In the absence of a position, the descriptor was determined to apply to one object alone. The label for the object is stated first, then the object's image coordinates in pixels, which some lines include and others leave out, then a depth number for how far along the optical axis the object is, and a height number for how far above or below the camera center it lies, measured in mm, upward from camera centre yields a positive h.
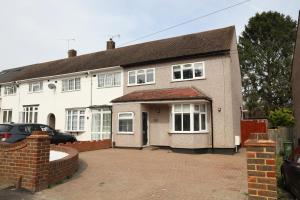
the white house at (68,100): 14962 +1226
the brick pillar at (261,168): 2932 -797
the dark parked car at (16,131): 9102 -748
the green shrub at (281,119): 19154 -547
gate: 14359 -965
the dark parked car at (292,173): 4422 -1403
